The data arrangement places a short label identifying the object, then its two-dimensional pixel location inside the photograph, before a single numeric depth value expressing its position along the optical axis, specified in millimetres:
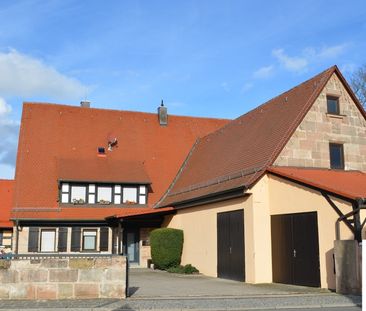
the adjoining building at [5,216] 33844
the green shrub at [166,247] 25342
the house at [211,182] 17531
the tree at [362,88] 34172
